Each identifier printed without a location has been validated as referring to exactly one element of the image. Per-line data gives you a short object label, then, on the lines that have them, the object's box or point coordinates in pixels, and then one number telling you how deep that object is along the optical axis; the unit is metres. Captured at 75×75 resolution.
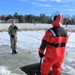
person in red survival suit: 2.05
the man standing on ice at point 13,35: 4.43
